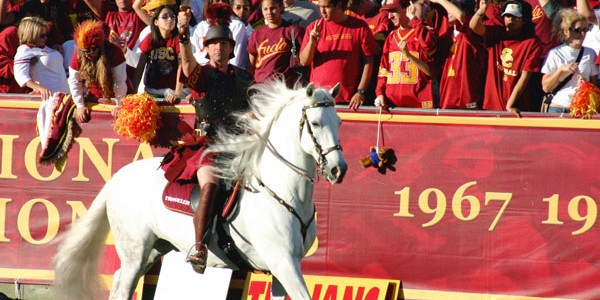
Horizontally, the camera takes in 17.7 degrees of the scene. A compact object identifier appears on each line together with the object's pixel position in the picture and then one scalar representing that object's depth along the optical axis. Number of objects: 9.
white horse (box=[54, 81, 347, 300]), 14.10
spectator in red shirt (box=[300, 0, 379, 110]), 18.50
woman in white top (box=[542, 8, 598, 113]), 17.42
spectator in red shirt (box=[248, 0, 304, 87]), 19.22
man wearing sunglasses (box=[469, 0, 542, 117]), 17.64
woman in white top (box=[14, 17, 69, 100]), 19.79
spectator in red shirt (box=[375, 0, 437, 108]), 18.30
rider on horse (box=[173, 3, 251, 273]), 15.00
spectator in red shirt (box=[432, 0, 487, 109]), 18.14
